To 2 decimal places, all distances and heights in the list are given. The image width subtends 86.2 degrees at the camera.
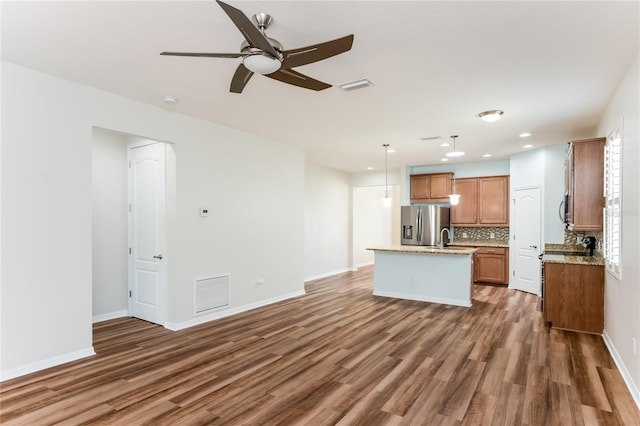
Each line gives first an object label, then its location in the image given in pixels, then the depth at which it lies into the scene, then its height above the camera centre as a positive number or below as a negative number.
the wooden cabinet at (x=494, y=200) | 7.45 +0.16
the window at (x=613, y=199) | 3.35 +0.09
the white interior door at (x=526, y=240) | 6.54 -0.65
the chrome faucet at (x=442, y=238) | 7.52 -0.68
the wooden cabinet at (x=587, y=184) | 4.19 +0.29
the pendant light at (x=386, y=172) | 6.34 +0.94
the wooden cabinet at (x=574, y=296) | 4.23 -1.14
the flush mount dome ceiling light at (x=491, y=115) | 4.23 +1.16
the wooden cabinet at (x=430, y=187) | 8.11 +0.49
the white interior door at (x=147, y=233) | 4.62 -0.35
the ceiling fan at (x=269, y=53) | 2.00 +0.99
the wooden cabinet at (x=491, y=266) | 7.25 -1.26
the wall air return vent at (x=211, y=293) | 4.69 -1.21
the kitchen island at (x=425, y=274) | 5.68 -1.18
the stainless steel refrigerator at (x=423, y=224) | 7.54 -0.37
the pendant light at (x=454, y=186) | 5.81 +0.49
